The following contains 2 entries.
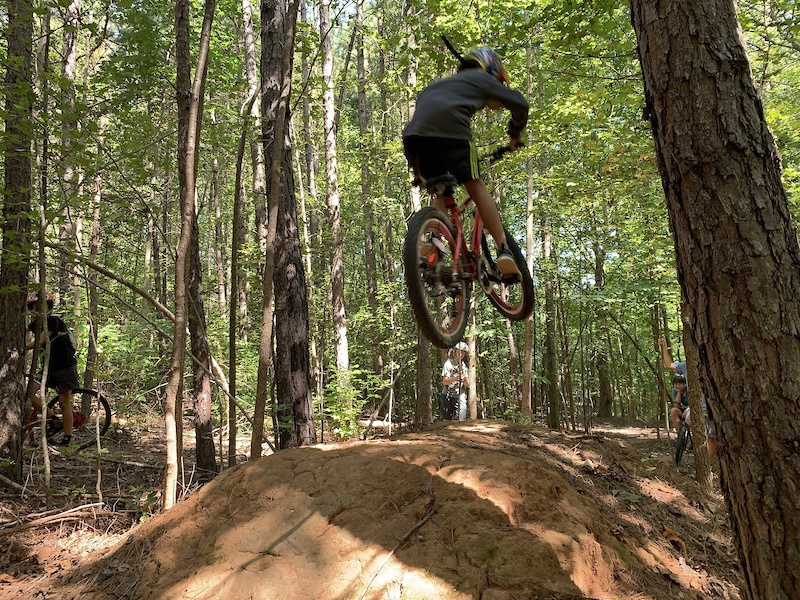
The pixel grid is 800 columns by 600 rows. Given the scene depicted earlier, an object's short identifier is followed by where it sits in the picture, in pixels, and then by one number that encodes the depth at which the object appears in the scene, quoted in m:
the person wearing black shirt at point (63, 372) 6.39
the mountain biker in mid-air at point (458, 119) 3.41
